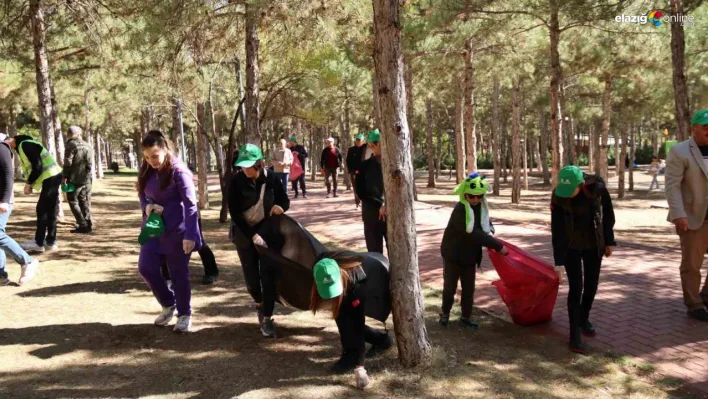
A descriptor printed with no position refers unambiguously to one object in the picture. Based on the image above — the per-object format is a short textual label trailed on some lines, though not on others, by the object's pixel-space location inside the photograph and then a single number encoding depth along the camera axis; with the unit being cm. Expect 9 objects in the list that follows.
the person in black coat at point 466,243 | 439
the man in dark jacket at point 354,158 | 665
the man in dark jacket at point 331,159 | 1505
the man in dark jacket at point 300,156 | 1575
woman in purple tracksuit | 432
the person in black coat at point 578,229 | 411
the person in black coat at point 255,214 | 437
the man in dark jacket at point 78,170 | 861
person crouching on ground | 333
